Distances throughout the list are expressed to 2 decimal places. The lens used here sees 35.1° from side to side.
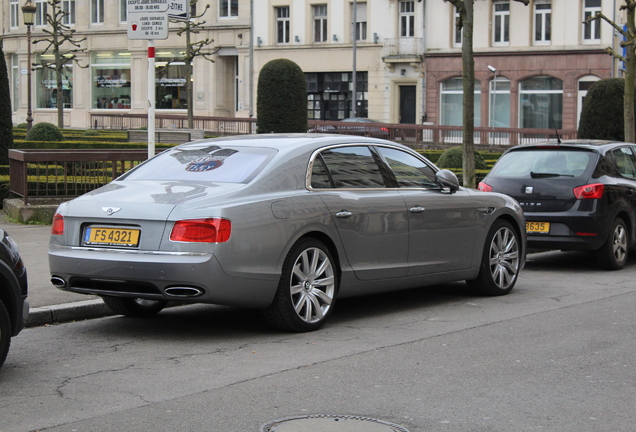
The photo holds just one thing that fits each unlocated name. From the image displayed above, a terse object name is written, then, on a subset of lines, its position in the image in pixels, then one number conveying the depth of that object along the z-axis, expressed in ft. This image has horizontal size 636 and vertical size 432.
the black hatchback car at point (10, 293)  19.86
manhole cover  16.72
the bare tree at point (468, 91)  59.57
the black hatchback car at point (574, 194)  39.99
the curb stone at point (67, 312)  26.81
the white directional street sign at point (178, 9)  40.55
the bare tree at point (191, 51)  164.86
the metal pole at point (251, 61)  195.75
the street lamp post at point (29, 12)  123.15
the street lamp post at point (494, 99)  171.01
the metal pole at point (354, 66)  179.28
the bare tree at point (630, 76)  72.69
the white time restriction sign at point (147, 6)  40.04
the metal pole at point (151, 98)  40.04
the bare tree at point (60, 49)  171.67
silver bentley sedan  23.34
